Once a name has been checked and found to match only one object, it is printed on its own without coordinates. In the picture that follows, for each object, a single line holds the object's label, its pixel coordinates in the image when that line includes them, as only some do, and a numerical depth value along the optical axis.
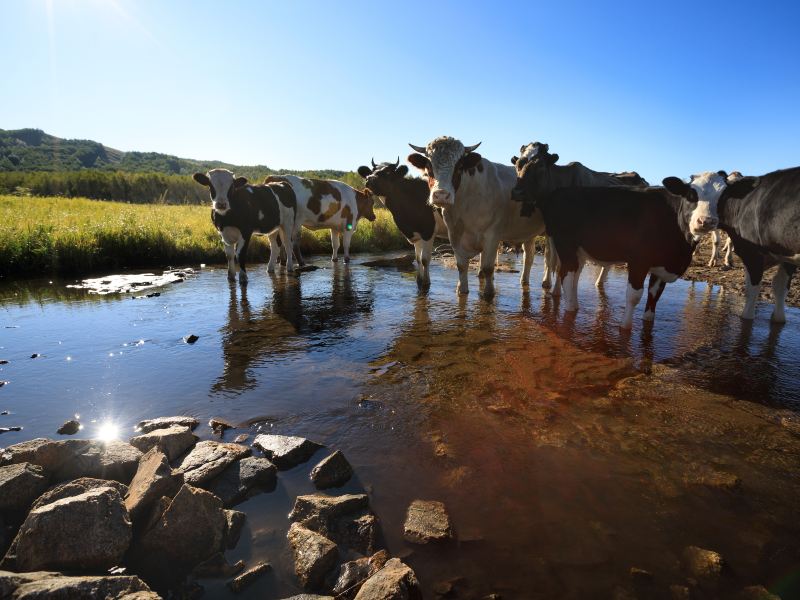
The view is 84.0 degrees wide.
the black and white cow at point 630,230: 5.96
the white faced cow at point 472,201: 7.21
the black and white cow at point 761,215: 5.24
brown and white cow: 12.59
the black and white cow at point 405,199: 9.04
